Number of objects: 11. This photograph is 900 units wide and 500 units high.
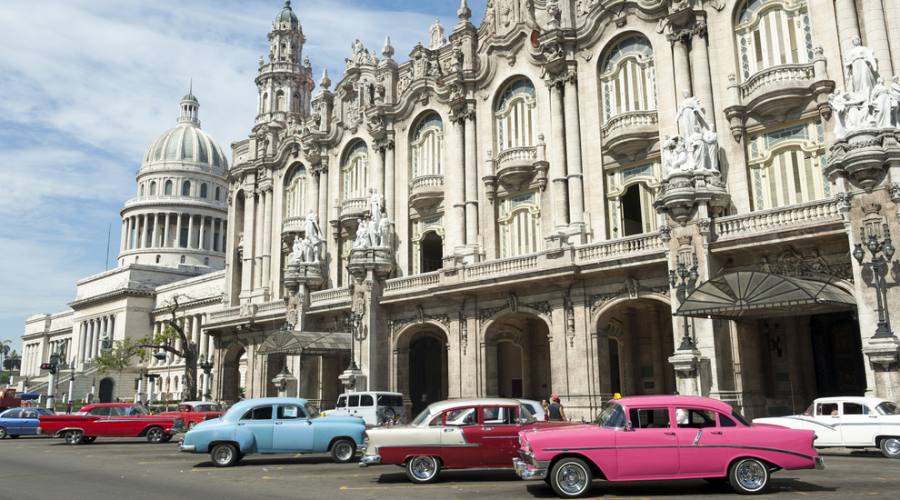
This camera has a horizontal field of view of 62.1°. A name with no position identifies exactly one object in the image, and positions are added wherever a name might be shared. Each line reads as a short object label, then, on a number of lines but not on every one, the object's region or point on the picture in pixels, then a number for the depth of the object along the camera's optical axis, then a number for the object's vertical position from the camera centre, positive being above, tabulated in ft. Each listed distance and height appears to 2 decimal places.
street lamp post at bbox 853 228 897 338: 68.18 +11.80
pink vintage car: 40.65 -2.94
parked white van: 89.10 -0.41
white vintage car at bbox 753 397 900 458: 59.57 -2.22
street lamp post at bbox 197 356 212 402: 161.89 +7.11
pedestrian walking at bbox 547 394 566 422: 79.87 -1.33
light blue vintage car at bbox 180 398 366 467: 61.11 -2.30
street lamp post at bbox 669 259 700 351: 81.35 +12.46
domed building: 352.28 +92.43
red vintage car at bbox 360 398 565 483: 49.70 -2.48
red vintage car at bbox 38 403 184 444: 90.84 -2.14
